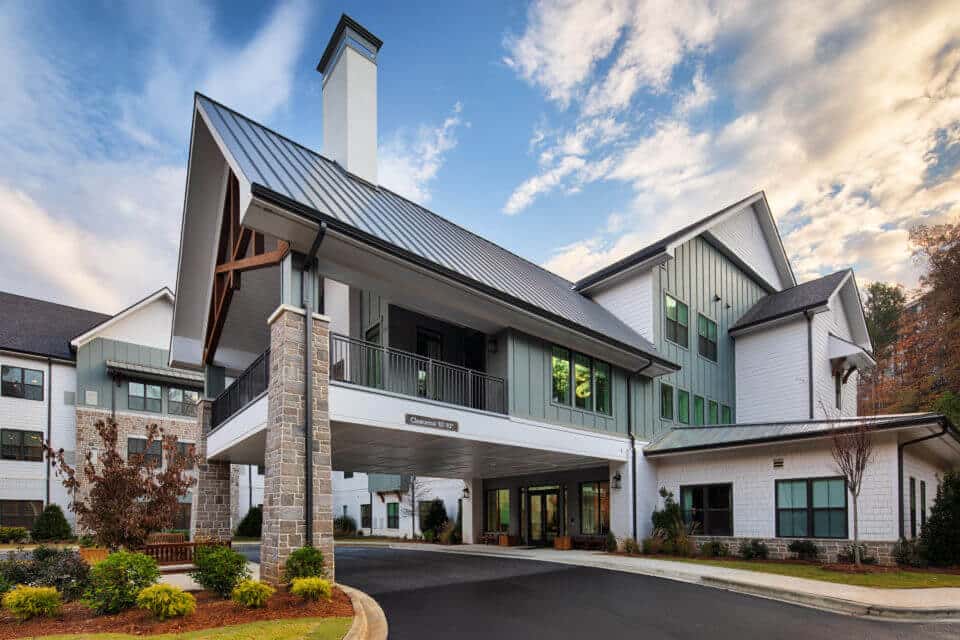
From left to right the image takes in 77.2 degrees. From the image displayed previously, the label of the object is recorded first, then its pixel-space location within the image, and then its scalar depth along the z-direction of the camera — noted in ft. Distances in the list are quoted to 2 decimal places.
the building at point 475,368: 36.94
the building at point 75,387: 90.74
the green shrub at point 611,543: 63.41
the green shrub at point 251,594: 27.71
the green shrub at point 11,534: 79.20
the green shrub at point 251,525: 113.29
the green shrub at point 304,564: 31.81
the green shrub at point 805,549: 52.29
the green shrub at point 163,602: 26.04
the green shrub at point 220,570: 31.45
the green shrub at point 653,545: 60.13
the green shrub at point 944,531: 47.96
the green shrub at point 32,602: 26.89
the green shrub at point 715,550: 57.93
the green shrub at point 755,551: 55.62
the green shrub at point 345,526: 122.42
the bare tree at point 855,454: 47.16
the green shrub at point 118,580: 27.91
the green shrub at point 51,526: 84.89
